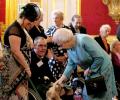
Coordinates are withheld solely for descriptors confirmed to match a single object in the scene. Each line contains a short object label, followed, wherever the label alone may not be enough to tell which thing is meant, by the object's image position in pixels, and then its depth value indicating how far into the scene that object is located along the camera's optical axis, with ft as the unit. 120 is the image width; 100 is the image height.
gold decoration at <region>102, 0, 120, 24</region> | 27.07
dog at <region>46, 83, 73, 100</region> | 11.73
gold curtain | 26.27
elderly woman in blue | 12.39
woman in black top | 13.99
